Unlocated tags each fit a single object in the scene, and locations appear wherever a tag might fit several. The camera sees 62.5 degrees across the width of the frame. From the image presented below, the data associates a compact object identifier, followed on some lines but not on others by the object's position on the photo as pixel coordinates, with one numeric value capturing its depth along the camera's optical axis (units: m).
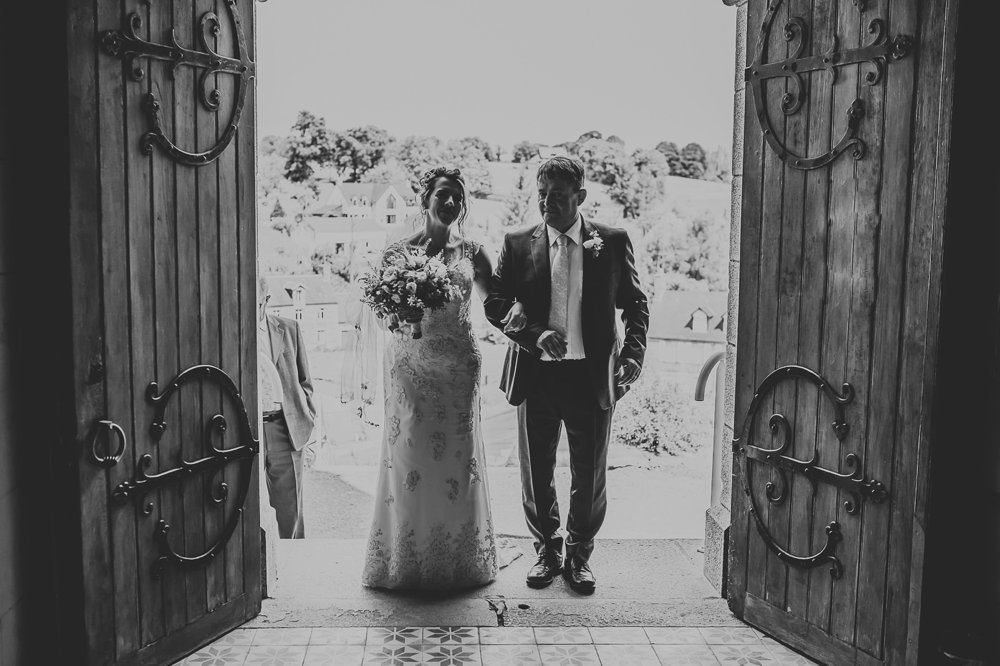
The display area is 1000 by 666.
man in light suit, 4.04
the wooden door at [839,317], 2.58
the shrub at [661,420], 5.92
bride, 3.42
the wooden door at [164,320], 2.55
